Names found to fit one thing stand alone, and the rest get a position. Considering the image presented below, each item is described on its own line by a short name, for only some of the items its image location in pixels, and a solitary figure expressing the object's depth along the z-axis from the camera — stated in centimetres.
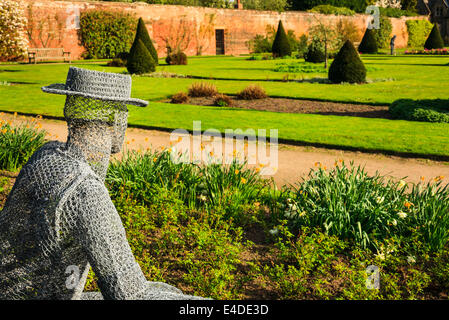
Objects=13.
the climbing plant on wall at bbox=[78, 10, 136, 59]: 3234
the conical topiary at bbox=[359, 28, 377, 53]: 3612
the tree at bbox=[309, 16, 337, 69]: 2277
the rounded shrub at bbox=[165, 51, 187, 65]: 2778
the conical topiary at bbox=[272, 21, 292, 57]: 3275
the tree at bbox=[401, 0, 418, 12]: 5984
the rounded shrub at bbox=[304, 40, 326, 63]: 2388
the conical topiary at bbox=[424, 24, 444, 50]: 4016
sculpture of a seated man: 149
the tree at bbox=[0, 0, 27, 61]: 1852
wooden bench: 2859
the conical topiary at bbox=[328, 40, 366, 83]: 1664
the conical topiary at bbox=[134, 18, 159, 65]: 2430
